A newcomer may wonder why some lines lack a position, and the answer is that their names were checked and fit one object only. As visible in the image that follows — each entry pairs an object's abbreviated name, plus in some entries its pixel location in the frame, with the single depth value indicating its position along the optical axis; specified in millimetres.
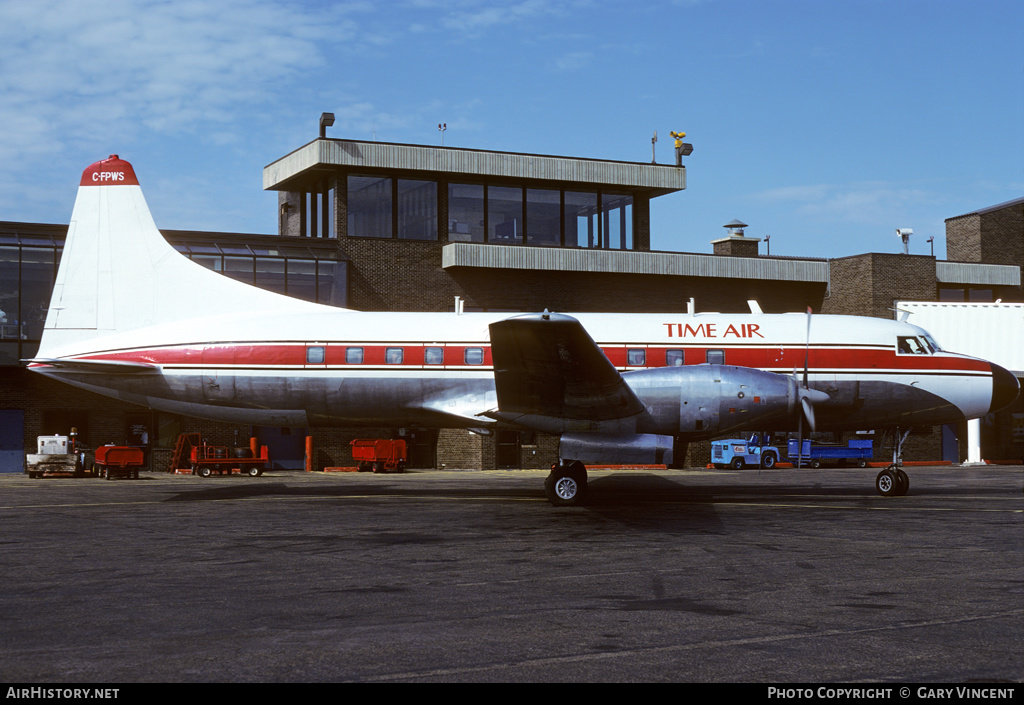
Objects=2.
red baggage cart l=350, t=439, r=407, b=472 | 38031
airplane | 22641
